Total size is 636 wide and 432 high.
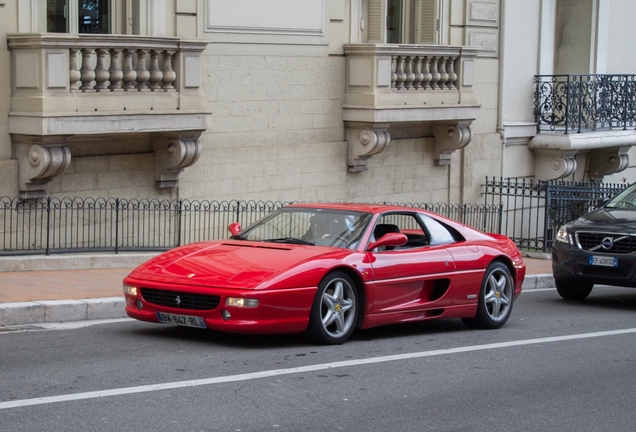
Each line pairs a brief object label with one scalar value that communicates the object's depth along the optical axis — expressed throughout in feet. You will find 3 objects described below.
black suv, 44.27
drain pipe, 73.00
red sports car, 30.58
